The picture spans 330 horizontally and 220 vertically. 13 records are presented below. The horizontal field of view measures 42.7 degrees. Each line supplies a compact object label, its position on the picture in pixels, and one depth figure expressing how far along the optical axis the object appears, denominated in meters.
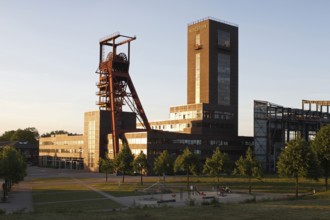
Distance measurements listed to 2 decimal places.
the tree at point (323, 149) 65.06
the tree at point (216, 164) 70.19
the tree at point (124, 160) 78.62
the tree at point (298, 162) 55.59
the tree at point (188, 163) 71.62
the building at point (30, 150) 189.77
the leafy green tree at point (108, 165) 84.69
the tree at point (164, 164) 75.62
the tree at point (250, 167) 63.97
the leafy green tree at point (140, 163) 77.59
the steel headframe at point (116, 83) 122.75
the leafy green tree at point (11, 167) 57.41
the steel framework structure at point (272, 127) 116.44
